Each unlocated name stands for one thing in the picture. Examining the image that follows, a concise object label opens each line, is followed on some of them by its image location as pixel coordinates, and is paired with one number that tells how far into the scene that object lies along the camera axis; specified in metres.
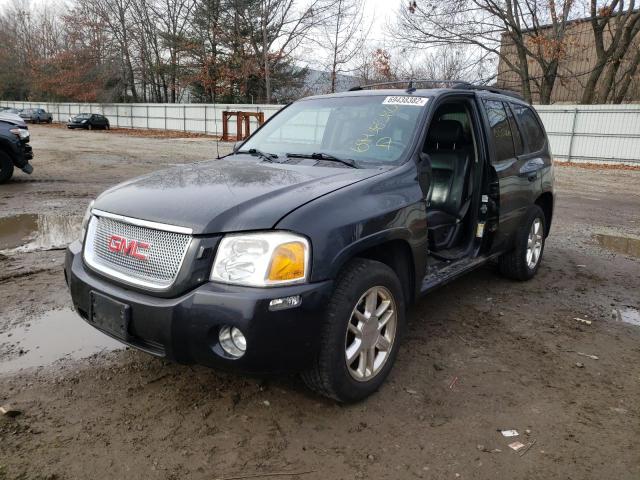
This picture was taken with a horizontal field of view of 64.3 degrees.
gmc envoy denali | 2.42
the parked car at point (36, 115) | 45.59
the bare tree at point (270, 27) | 38.72
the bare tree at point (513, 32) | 25.11
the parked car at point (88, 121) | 38.56
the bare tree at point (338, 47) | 38.31
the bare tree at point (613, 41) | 23.91
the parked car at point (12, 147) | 10.00
